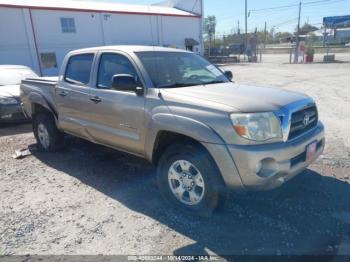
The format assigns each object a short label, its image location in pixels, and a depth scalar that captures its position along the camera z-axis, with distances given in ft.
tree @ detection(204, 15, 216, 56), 250.43
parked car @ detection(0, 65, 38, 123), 26.71
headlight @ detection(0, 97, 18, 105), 26.73
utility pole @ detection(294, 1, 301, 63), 91.81
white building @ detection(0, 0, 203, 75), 67.26
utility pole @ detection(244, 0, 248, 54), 141.18
